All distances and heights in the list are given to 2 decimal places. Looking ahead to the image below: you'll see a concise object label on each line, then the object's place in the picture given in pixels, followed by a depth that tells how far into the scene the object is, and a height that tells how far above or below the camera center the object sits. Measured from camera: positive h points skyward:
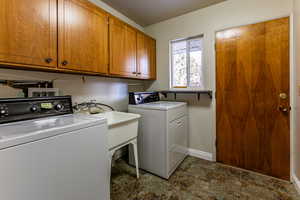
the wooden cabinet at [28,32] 0.97 +0.52
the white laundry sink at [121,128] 1.39 -0.31
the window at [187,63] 2.34 +0.63
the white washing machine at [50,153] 0.70 -0.32
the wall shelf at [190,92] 2.12 +0.11
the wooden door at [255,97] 1.72 +0.02
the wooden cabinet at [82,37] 1.27 +0.64
